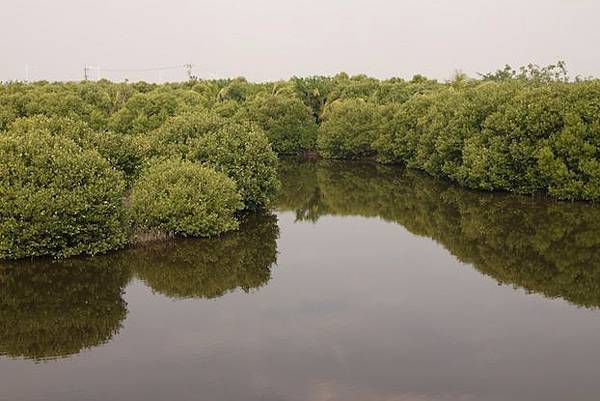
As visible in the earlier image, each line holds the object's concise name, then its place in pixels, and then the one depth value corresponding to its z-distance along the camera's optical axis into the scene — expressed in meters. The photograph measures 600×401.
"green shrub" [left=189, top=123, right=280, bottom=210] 35.22
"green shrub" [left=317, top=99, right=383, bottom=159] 69.56
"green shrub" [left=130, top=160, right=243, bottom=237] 28.94
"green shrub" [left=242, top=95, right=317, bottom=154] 74.44
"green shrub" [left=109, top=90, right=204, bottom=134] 56.19
